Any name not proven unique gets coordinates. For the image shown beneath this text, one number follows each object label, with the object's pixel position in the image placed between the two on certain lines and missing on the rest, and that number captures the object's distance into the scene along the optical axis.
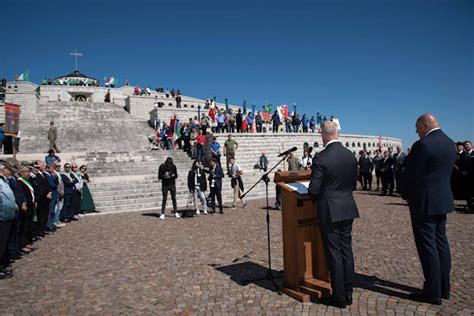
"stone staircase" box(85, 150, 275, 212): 12.35
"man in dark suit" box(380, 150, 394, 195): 13.98
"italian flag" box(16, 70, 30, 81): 39.41
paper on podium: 3.75
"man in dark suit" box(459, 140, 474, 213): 9.80
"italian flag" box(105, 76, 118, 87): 45.22
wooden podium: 3.85
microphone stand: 4.25
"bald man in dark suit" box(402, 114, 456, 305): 3.58
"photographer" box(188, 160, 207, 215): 10.72
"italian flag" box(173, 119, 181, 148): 20.97
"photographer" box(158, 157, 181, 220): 10.13
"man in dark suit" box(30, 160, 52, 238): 7.41
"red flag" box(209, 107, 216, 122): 24.38
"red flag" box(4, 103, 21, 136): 13.13
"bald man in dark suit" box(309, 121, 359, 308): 3.51
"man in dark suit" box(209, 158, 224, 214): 10.92
